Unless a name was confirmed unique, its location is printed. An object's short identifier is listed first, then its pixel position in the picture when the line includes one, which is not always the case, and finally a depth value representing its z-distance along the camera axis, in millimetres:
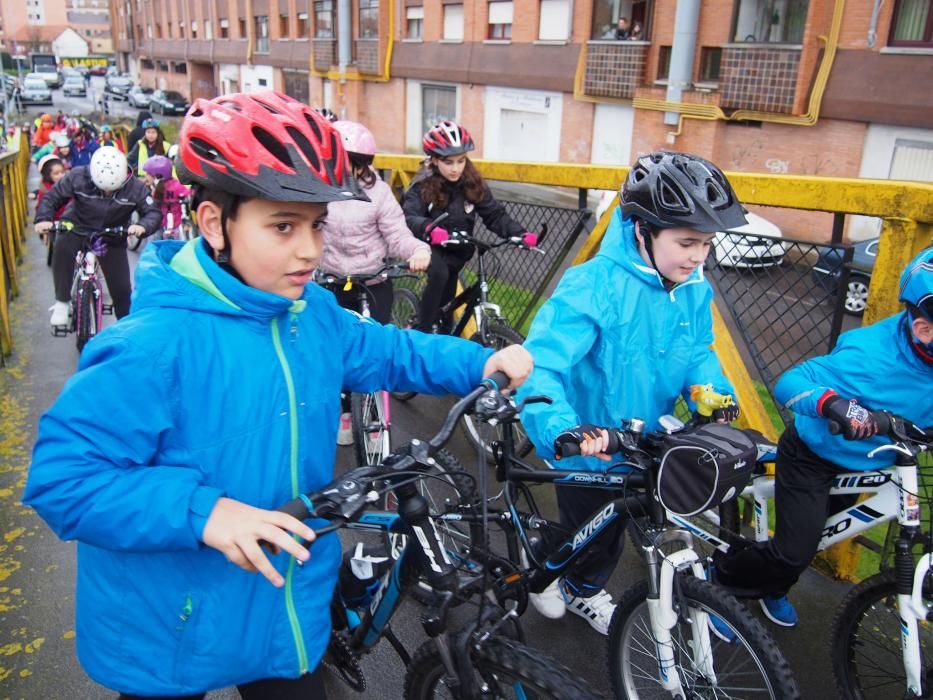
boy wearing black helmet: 2652
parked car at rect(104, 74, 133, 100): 57500
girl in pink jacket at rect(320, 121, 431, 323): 4715
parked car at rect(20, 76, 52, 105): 49344
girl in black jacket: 5336
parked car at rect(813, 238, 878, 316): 3405
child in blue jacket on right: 2580
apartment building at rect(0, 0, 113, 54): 105812
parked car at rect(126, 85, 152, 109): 51688
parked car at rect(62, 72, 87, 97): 60656
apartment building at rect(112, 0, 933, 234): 16250
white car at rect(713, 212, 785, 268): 3562
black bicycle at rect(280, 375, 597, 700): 1755
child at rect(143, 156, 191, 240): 10383
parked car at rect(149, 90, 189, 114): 47891
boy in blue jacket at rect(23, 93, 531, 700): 1514
